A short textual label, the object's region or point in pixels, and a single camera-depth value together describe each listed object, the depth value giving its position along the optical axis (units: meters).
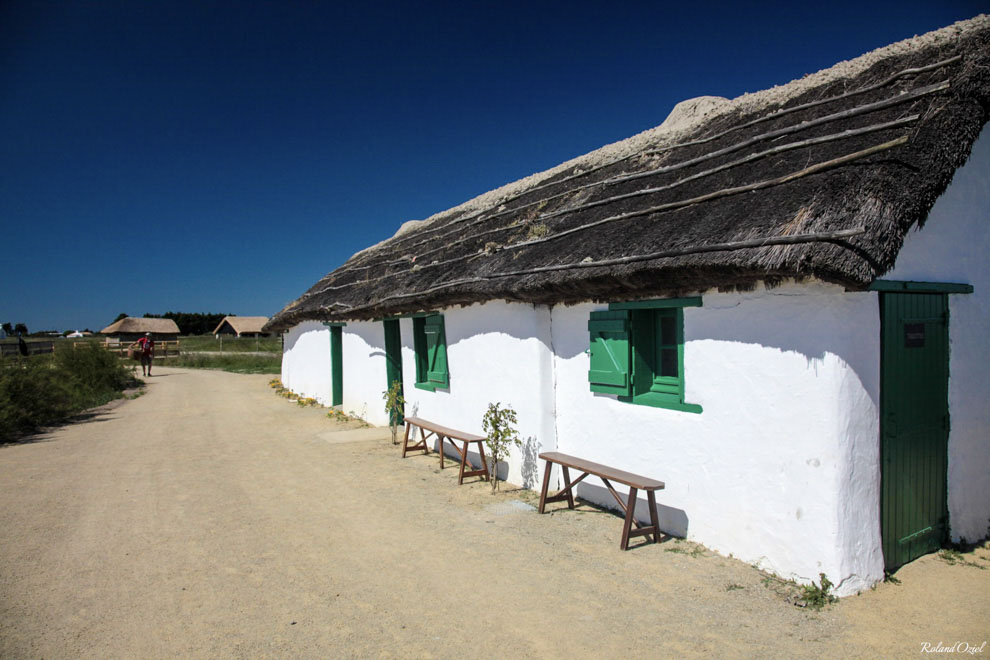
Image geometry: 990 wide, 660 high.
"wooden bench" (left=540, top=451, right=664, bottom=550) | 4.58
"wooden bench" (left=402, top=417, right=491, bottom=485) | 6.88
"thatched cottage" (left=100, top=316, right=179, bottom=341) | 46.60
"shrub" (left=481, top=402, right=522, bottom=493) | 6.46
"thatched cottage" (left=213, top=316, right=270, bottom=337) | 59.00
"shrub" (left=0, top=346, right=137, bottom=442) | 10.77
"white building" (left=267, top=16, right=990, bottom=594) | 3.74
